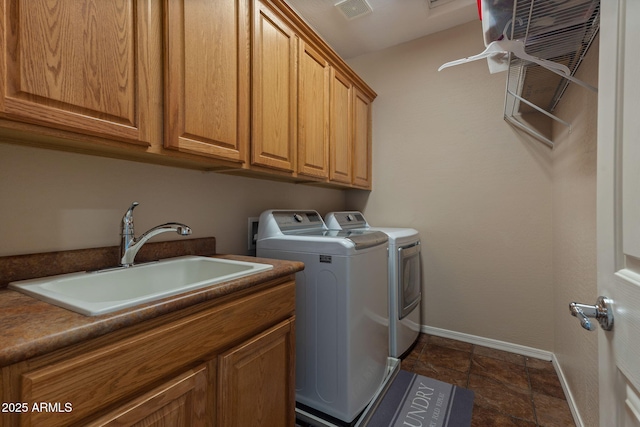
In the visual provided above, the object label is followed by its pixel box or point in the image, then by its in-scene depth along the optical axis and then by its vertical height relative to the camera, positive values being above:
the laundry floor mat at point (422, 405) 1.46 -1.09
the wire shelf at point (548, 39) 0.95 +0.71
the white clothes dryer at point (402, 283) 1.96 -0.52
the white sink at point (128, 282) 0.69 -0.24
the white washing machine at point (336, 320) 1.38 -0.56
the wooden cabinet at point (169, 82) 0.75 +0.48
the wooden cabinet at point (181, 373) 0.53 -0.40
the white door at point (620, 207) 0.46 +0.01
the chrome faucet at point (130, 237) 1.09 -0.09
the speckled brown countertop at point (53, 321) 0.50 -0.23
